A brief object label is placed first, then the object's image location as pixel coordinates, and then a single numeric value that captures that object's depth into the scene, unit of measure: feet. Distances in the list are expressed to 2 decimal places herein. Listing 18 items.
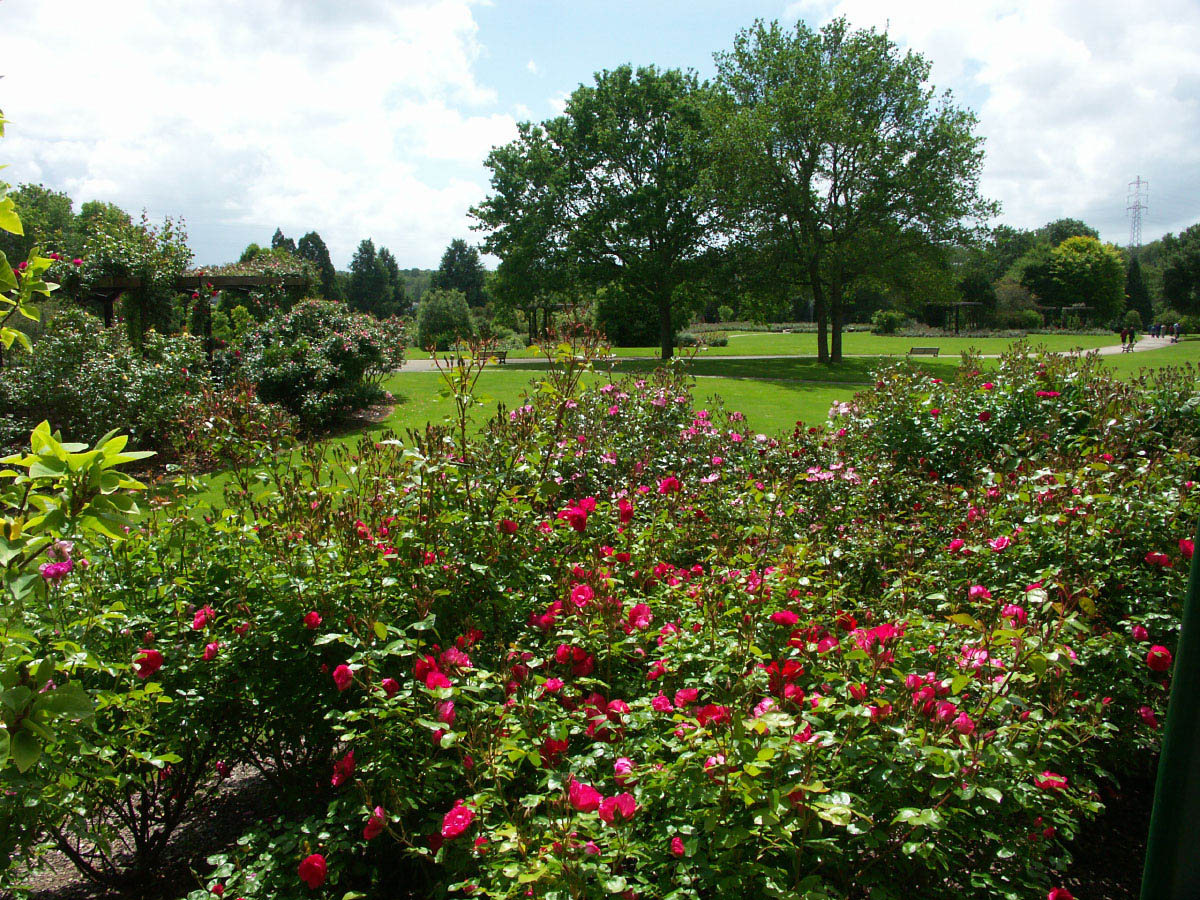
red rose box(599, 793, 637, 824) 4.78
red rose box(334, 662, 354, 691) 5.80
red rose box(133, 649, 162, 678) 6.42
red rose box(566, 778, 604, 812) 4.87
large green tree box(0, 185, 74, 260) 173.64
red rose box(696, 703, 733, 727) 5.37
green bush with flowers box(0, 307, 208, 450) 28.12
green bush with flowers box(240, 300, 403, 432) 38.81
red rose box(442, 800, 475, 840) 4.92
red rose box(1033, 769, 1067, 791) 5.52
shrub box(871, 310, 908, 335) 174.70
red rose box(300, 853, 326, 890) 4.96
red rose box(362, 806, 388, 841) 5.22
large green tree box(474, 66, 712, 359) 86.84
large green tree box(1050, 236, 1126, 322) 201.46
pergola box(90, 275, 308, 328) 39.99
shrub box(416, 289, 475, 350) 134.31
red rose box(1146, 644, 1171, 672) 7.06
